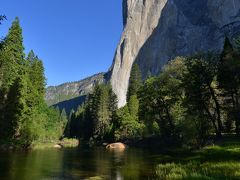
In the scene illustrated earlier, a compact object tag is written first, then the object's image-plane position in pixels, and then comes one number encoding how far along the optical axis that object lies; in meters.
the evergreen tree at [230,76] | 23.82
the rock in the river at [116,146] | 37.68
